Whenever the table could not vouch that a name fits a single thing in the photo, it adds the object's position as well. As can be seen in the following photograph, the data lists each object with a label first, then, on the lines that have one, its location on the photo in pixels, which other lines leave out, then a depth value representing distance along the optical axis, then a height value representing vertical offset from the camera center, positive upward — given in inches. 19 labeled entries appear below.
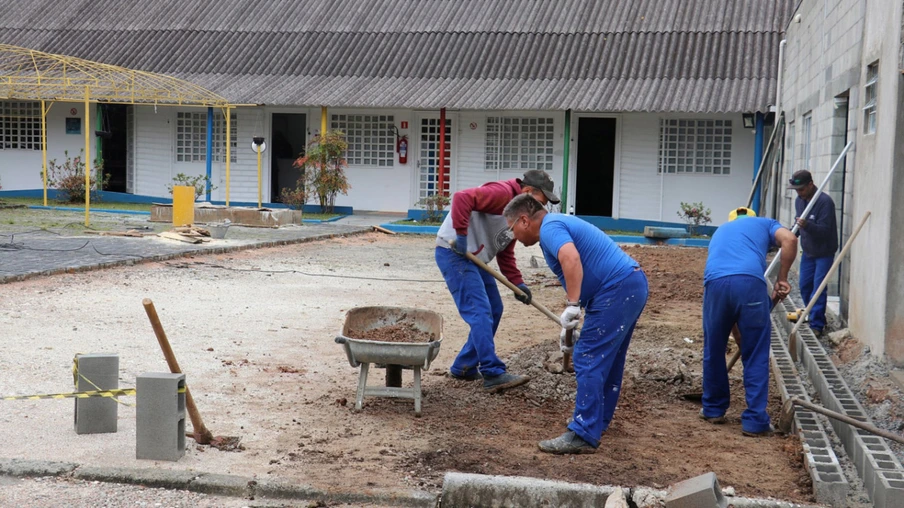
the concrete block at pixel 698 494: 166.6 -54.0
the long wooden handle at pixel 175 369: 197.6 -41.5
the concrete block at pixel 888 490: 179.0 -56.0
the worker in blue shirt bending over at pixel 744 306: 237.3 -29.5
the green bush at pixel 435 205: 858.1 -23.1
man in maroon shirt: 268.7 -23.1
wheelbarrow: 236.1 -43.6
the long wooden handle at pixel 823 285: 316.6 -31.8
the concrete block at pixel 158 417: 197.5 -49.9
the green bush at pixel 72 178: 946.1 -7.3
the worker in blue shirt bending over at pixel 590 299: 216.1 -26.5
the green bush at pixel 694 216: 812.6 -25.9
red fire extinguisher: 935.0 +29.5
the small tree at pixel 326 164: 872.9 +11.3
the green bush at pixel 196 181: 906.7 -7.6
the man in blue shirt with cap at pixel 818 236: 365.7 -18.4
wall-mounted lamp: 793.7 +54.6
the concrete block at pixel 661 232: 746.5 -36.9
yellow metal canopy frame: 772.6 +71.2
